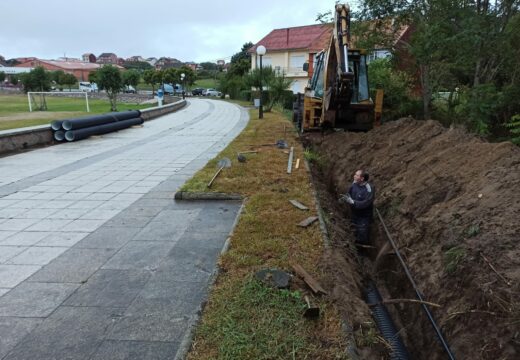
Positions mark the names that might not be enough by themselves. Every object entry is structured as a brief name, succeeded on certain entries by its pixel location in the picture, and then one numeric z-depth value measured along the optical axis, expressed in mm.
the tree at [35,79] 46156
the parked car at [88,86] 64350
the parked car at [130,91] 59794
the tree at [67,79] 65481
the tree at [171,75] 63062
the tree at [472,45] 11422
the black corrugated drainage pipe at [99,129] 14125
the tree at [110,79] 26844
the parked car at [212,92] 62894
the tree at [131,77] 40791
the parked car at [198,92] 67125
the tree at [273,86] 27764
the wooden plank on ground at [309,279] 3835
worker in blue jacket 6480
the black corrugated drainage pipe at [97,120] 14133
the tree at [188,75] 63394
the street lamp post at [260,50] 18644
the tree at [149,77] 63581
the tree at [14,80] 71838
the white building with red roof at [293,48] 48406
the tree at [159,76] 63266
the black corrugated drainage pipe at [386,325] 4177
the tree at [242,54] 78600
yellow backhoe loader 9953
